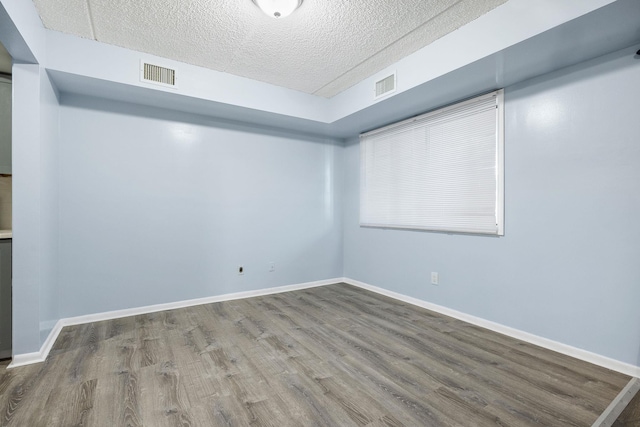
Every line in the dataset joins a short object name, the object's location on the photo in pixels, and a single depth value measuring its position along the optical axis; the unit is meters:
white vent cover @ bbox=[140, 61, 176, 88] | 2.89
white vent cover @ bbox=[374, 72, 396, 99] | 3.10
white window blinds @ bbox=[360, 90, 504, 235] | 2.98
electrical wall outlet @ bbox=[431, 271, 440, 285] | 3.48
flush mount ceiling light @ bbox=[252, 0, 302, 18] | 2.09
